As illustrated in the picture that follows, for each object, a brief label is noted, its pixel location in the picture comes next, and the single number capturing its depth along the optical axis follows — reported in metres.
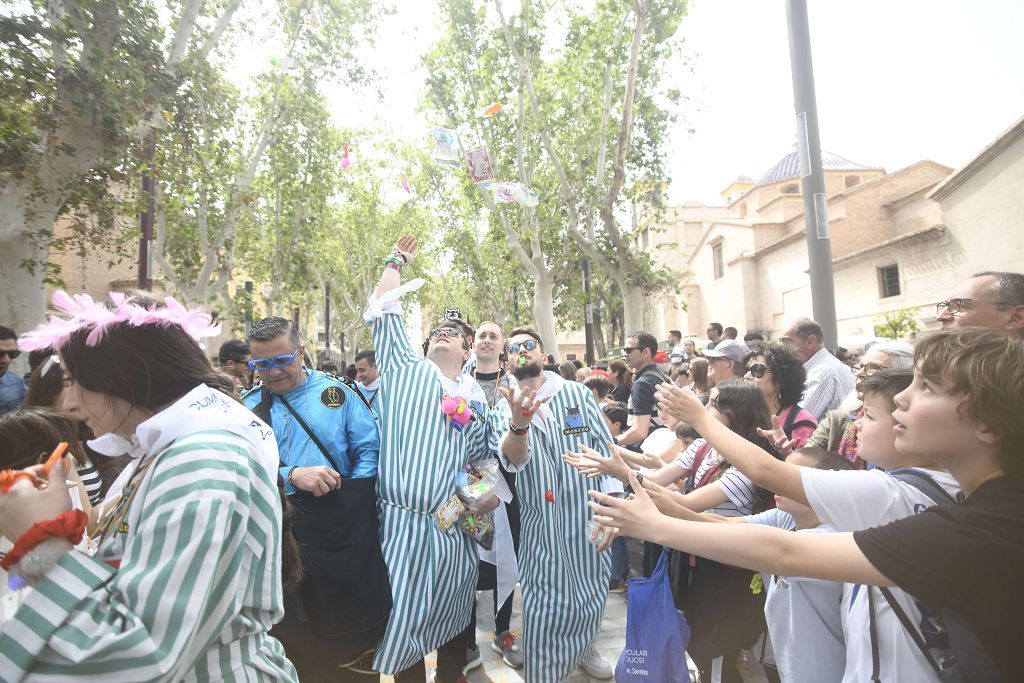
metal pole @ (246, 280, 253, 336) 16.56
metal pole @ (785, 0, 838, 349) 6.22
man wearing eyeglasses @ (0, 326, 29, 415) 4.96
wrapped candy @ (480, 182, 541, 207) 10.20
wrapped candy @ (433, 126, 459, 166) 10.25
